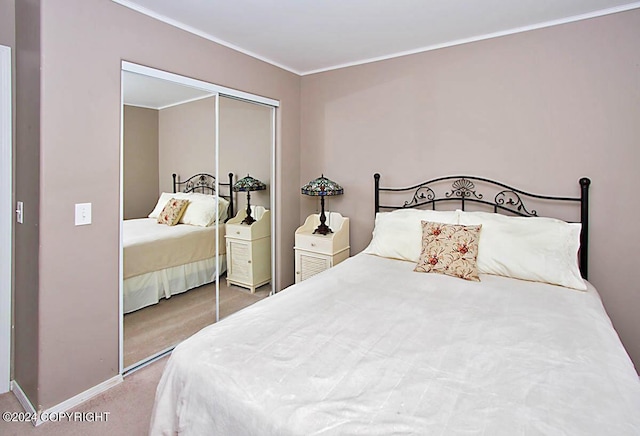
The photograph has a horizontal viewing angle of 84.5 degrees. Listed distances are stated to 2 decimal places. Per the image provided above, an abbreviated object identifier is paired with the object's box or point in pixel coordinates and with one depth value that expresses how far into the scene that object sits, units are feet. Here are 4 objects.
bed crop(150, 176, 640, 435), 3.32
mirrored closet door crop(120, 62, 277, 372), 7.77
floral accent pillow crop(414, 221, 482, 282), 7.57
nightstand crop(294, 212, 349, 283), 10.80
